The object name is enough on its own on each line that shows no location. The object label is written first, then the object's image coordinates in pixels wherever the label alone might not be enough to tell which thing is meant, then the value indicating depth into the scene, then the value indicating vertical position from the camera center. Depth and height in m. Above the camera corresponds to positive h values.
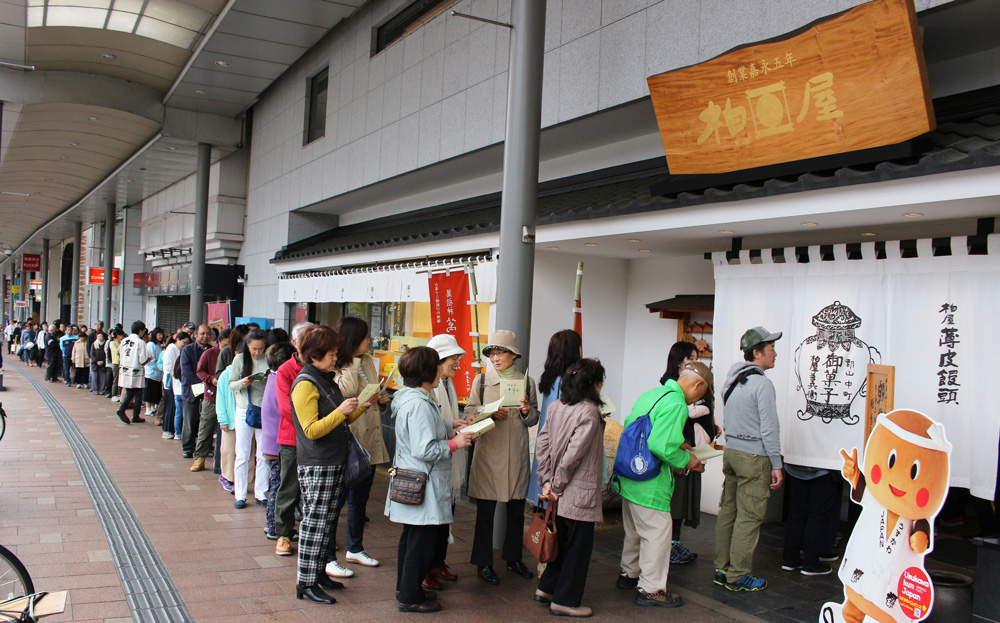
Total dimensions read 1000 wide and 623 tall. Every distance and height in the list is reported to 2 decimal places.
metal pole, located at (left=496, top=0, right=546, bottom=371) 6.55 +1.25
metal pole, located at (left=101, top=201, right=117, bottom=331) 28.84 +2.19
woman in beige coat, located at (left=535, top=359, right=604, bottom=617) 4.96 -1.06
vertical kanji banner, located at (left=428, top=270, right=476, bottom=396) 9.09 +0.04
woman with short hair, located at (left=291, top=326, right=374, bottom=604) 5.05 -1.02
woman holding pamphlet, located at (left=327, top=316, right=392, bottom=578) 5.96 -0.62
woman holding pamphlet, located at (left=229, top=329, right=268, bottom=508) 7.63 -0.97
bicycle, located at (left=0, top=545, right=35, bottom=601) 3.75 -1.47
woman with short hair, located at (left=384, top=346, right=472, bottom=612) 4.86 -1.08
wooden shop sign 4.82 +1.79
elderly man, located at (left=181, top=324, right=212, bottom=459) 10.11 -1.14
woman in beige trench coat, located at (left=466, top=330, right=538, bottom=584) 5.67 -1.18
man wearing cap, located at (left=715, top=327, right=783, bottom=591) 5.75 -1.07
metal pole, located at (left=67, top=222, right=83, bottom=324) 33.91 +1.05
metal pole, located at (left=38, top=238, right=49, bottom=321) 44.97 +1.38
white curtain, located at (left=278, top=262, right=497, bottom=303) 9.24 +0.44
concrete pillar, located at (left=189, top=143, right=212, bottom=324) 18.17 +1.82
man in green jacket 5.18 -1.20
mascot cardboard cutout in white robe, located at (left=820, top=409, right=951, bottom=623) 3.91 -1.07
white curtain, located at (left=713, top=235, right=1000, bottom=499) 5.35 -0.03
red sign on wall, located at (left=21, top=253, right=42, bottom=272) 45.19 +2.31
